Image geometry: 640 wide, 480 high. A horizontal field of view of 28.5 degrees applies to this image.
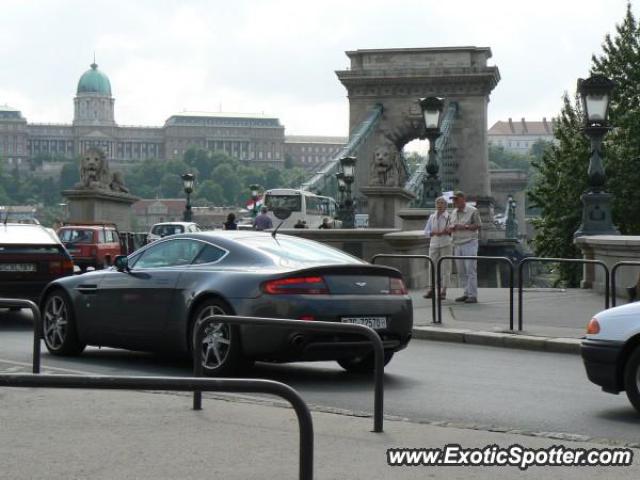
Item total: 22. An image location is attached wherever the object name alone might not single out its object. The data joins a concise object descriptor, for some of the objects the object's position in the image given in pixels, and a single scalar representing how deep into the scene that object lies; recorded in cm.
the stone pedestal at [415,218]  2703
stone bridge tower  7594
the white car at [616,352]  902
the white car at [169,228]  4288
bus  5981
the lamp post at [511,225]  6729
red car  3306
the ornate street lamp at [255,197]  5552
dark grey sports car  1046
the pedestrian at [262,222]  3147
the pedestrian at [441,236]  1905
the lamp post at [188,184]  5078
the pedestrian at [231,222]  3365
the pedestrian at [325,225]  3862
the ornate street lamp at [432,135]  2653
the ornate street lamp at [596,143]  2152
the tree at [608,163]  4031
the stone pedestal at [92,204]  3784
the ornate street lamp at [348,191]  4397
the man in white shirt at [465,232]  1853
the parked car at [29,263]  1691
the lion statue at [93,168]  3759
